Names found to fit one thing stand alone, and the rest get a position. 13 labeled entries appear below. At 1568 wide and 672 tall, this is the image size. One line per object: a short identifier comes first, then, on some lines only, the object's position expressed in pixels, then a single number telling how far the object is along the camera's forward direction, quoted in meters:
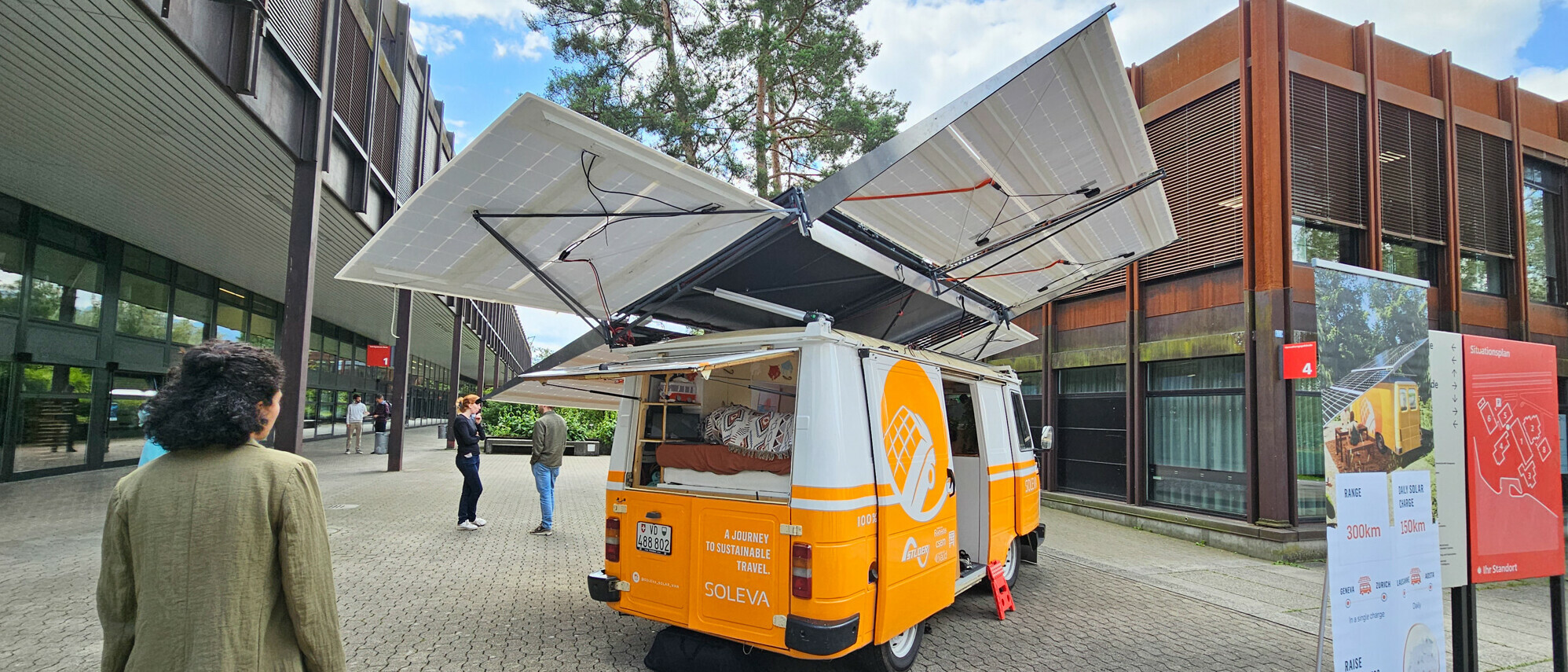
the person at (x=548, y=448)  8.87
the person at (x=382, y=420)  22.48
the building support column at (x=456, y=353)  21.39
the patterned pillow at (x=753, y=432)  4.75
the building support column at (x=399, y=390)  16.36
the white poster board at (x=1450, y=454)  4.49
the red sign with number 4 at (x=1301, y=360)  9.55
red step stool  6.11
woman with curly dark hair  1.97
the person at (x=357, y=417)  21.39
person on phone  8.84
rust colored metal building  10.32
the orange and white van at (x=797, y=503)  4.05
